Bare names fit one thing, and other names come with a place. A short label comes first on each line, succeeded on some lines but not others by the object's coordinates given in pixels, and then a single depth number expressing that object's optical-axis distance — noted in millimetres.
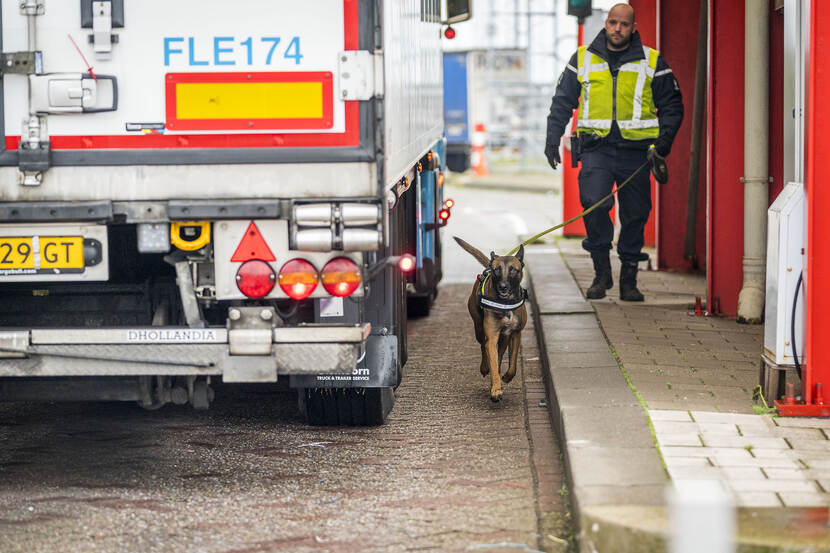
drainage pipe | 17625
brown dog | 15102
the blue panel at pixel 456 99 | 72375
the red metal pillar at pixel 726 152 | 18594
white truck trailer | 10906
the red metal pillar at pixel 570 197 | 31953
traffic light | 22312
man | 19469
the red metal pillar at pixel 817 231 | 12305
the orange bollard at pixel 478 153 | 72812
